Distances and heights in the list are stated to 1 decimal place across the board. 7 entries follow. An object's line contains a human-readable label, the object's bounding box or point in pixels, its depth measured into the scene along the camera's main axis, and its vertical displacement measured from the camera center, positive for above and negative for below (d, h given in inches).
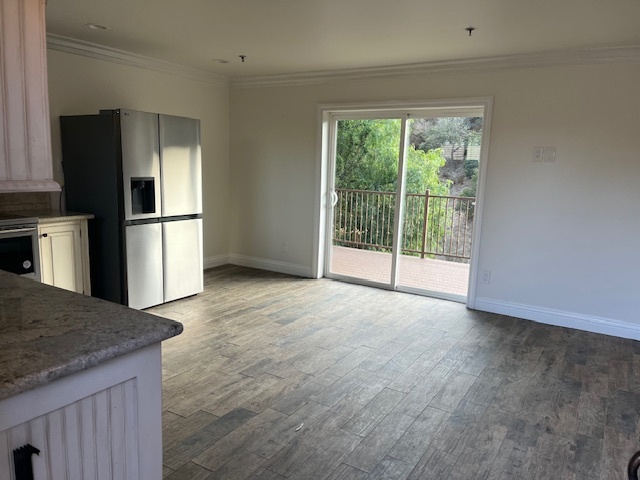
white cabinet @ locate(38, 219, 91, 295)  135.4 -26.2
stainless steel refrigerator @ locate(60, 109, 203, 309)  146.8 -7.6
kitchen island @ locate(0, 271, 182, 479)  38.4 -20.1
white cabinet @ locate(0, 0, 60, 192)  49.0 +7.6
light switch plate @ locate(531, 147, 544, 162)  157.0 +10.0
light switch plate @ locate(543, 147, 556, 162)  155.1 +10.0
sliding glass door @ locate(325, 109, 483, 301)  184.2 -9.0
